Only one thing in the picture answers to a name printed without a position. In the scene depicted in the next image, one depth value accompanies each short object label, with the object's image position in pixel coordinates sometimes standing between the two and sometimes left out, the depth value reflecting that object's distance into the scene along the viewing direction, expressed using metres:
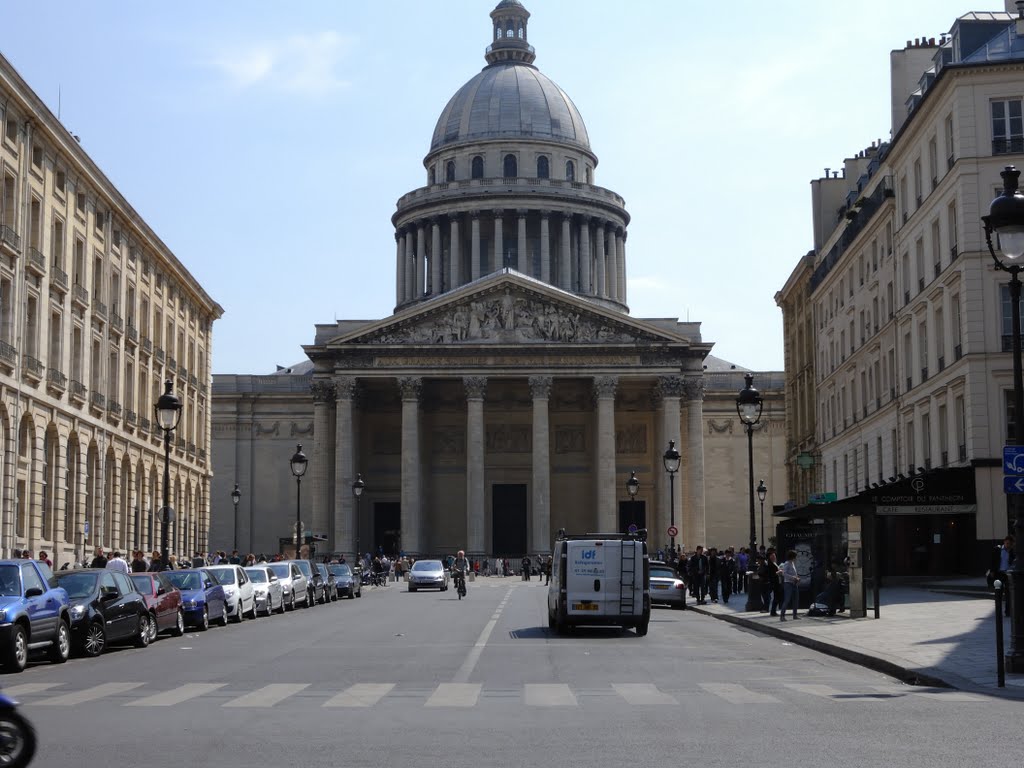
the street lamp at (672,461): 59.00
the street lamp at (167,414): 37.16
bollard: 18.00
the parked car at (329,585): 54.28
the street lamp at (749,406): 37.75
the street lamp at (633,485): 69.06
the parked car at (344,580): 58.09
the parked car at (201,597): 34.16
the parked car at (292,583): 46.47
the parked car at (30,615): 22.02
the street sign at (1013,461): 20.00
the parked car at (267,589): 42.19
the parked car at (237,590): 38.38
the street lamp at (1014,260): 19.44
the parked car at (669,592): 46.12
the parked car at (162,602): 30.16
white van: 31.16
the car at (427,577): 64.31
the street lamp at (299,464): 60.41
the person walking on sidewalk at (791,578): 34.50
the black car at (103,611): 25.83
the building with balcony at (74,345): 45.12
